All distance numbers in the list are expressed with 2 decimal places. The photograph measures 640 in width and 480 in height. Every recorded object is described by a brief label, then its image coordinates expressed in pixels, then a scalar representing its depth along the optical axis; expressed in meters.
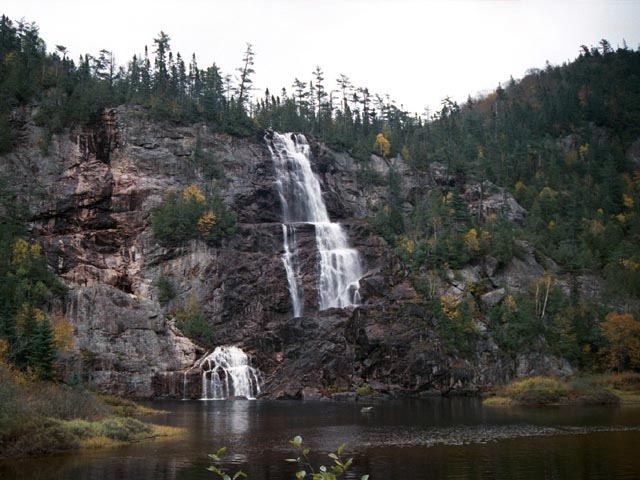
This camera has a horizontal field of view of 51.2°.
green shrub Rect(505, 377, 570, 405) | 72.12
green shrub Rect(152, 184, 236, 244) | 99.56
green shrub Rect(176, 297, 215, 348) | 87.44
